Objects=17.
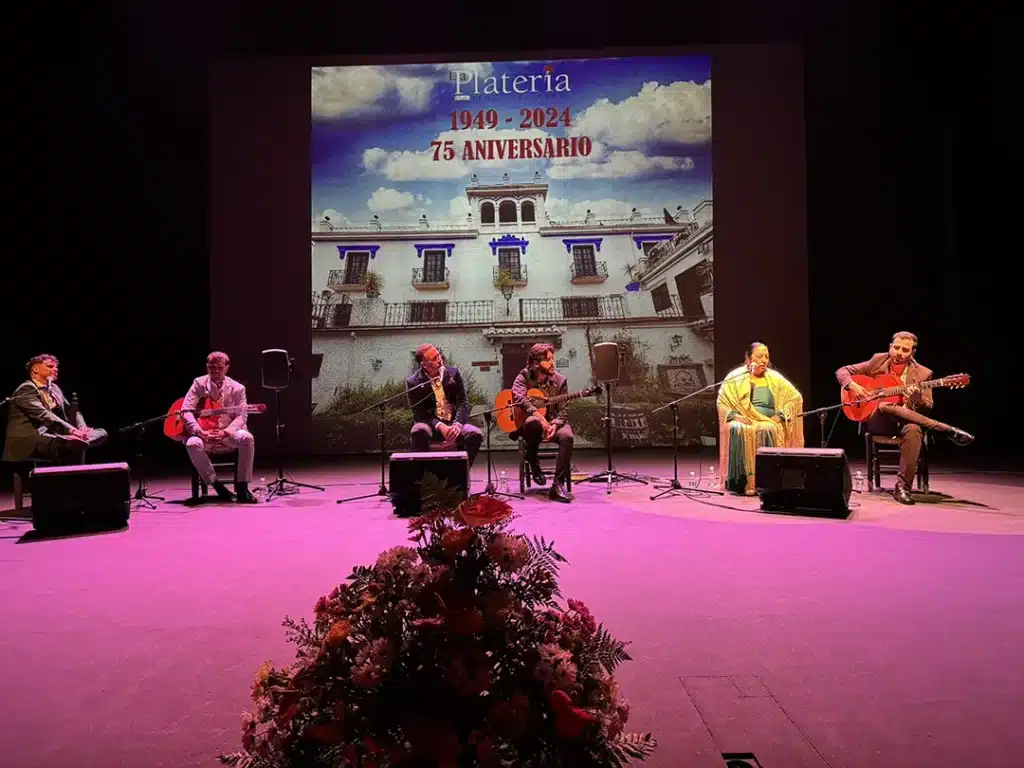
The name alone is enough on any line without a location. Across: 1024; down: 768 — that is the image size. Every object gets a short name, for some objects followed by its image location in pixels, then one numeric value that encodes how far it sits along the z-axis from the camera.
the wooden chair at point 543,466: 6.56
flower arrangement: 1.26
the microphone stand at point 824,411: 6.13
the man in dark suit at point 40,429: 5.84
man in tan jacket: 5.85
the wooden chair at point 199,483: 6.36
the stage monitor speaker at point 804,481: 5.24
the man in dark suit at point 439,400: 6.46
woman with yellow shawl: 6.36
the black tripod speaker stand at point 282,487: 6.68
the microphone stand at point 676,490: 6.39
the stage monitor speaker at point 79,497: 4.97
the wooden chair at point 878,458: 6.09
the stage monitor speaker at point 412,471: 5.51
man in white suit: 6.27
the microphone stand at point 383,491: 6.45
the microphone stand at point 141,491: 6.25
